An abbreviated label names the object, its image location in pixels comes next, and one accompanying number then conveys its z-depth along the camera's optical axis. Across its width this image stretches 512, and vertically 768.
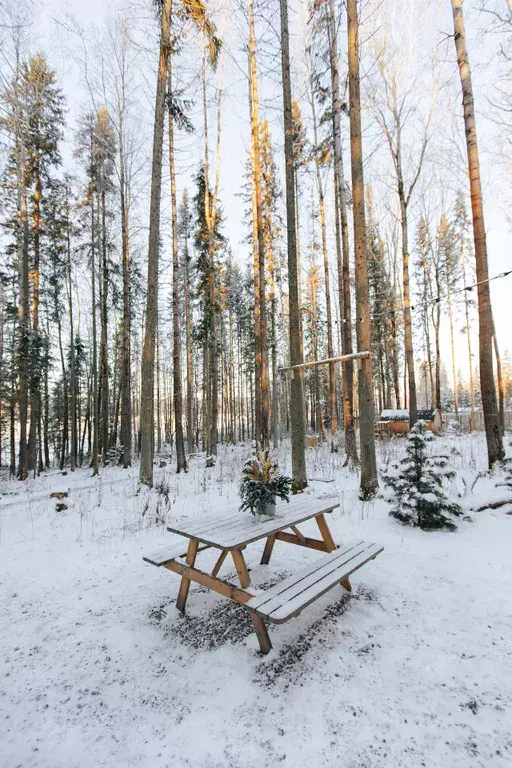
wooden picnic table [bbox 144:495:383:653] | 2.36
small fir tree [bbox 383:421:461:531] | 4.72
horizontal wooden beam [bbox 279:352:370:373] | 6.05
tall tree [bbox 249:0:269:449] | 9.47
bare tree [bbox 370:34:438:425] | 10.15
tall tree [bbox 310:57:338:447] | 13.41
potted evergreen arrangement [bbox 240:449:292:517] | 3.35
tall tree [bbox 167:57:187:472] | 11.71
